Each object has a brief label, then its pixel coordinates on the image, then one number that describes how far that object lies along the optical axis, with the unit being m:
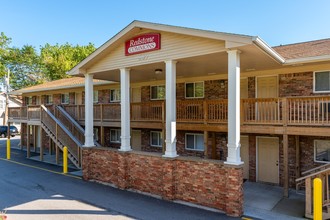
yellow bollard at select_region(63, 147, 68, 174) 13.53
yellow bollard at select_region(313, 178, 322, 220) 6.73
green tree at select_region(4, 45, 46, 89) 44.62
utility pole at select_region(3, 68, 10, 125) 40.33
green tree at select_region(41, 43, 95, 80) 43.75
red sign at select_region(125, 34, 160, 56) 9.64
